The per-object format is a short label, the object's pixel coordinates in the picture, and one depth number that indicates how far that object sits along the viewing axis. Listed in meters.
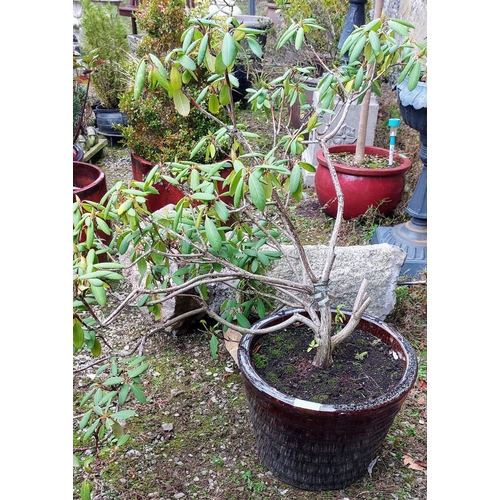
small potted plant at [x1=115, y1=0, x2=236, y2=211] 3.44
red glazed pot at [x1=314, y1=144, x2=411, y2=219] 3.49
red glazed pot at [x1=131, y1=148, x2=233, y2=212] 3.49
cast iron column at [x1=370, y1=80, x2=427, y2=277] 2.97
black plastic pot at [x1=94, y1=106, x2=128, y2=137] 5.44
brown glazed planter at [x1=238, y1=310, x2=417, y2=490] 1.61
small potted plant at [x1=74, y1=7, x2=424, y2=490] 1.42
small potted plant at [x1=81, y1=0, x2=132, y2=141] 5.46
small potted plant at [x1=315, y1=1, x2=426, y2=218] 3.50
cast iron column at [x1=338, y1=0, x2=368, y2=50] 4.12
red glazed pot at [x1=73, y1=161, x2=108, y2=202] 3.00
